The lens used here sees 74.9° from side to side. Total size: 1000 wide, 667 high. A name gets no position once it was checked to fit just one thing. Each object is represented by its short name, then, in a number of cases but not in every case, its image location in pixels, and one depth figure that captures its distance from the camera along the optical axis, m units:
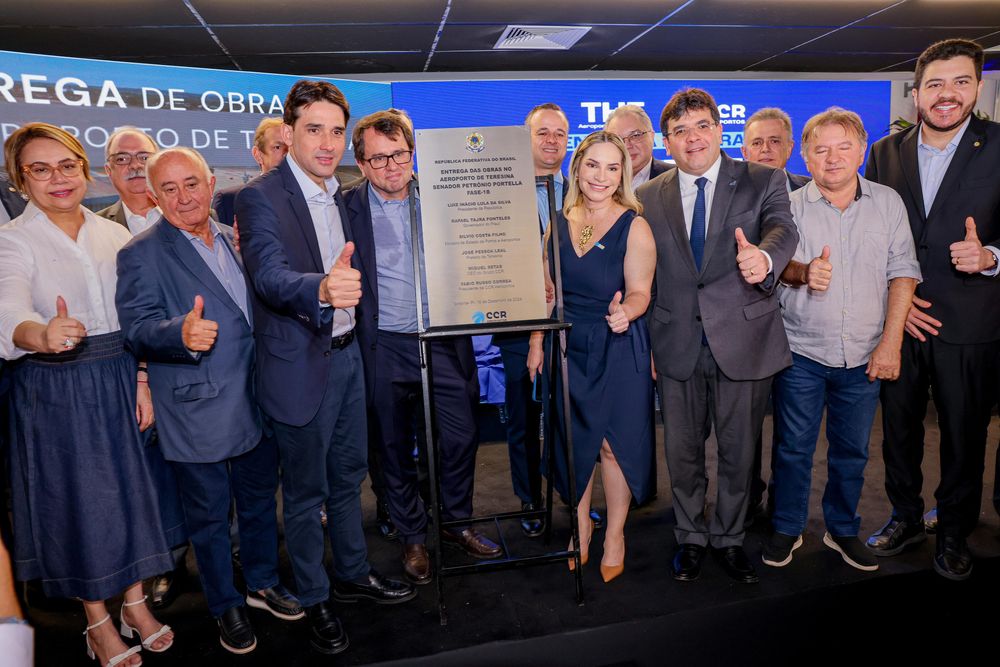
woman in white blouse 2.06
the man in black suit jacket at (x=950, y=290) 2.53
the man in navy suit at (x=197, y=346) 2.04
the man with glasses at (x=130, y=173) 2.92
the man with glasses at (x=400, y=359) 2.51
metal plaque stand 2.21
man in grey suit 2.43
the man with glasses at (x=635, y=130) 3.52
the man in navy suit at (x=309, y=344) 2.11
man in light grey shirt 2.49
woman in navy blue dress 2.39
